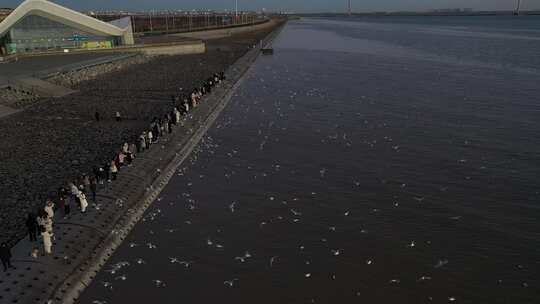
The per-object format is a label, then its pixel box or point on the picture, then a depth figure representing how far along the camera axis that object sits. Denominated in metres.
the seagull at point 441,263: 14.86
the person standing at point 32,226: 14.77
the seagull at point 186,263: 14.86
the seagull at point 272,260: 15.02
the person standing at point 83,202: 16.94
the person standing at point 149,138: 25.70
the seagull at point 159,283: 13.84
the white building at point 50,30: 59.62
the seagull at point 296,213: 18.58
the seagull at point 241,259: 15.17
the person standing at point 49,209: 15.66
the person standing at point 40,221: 14.71
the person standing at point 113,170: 20.44
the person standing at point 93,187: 18.03
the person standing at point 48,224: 14.69
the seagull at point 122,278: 14.08
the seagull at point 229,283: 13.88
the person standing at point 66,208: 16.78
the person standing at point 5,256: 13.27
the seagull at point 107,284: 13.68
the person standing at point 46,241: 14.18
